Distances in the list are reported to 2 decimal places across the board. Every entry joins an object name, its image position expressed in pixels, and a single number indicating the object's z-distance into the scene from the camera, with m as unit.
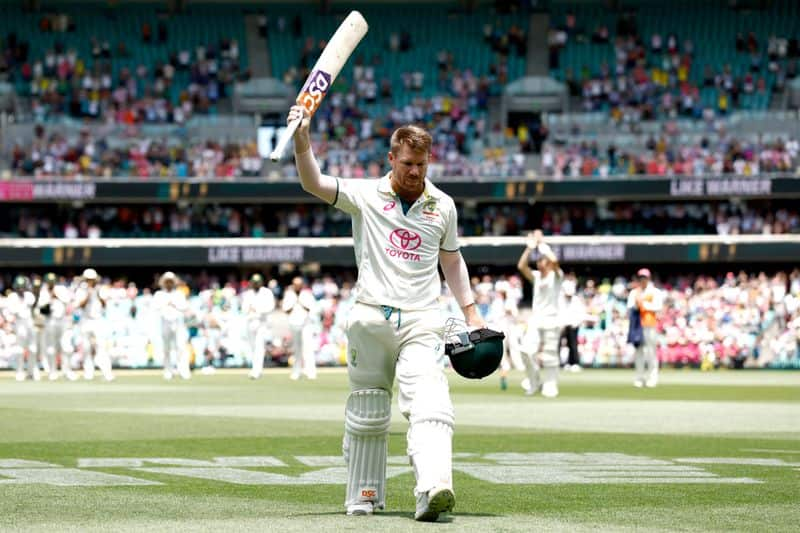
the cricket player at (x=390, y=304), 8.34
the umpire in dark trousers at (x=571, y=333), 39.94
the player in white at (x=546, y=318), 23.50
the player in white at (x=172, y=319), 31.78
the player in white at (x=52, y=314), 32.94
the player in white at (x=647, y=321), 28.16
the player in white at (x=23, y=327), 33.25
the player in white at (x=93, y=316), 30.52
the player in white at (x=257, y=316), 32.94
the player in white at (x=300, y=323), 33.09
